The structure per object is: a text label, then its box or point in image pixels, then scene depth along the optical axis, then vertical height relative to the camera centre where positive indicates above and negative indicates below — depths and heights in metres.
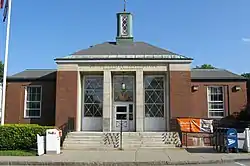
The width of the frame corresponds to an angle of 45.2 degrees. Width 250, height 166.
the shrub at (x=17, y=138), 16.92 -1.76
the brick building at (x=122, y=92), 22.89 +1.27
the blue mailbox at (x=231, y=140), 15.55 -1.68
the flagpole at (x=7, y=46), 18.39 +3.79
